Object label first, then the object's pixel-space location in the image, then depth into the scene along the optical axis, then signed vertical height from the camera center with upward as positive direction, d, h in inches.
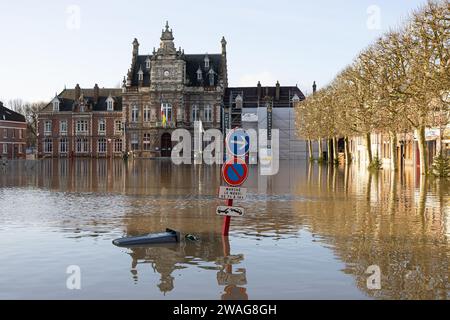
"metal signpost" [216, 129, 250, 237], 457.1 -19.3
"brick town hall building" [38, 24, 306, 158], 3609.7 +278.4
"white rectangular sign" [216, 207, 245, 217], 472.1 -48.0
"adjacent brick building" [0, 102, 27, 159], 4040.4 +123.1
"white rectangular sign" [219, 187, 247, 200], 466.0 -33.4
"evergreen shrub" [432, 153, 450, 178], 1423.5 -43.9
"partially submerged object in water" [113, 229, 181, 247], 471.5 -70.8
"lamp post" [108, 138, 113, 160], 3939.5 +43.9
